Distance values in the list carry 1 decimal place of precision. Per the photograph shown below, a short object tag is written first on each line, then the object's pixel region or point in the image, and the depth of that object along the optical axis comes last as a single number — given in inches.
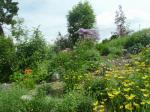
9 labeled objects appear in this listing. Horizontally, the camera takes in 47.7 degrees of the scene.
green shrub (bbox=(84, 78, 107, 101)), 114.9
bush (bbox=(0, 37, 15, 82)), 196.4
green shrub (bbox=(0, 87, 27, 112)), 110.2
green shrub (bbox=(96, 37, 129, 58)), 204.4
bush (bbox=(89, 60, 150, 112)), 103.3
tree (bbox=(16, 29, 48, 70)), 197.8
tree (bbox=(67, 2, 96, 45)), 352.2
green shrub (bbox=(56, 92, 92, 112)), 107.6
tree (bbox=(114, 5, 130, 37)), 288.5
